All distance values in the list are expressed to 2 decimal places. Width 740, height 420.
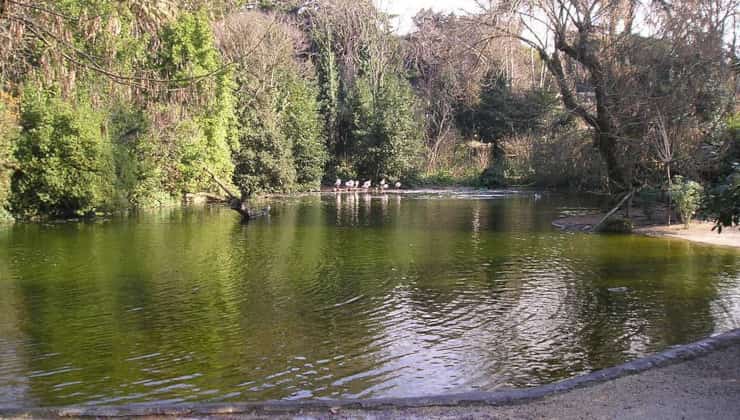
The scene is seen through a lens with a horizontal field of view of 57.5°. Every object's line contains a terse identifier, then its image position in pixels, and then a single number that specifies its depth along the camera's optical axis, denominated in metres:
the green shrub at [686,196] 19.22
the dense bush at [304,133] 40.34
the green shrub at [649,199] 21.91
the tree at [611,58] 18.31
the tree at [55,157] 23.38
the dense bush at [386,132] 43.31
